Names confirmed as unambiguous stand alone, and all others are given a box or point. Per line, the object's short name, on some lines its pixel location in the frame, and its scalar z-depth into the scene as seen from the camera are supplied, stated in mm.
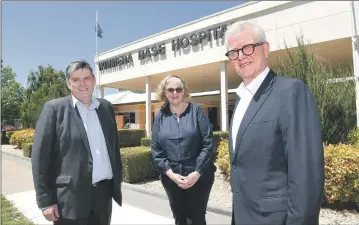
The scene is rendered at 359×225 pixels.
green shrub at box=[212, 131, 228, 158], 11306
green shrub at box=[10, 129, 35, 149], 17172
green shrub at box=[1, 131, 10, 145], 26281
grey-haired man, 1504
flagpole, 21594
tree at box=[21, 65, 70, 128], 17766
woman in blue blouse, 3145
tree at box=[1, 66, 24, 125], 35344
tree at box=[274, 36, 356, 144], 6156
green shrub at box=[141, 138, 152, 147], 11062
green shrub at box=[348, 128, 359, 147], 6320
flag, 22688
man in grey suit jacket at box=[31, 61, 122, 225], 2525
